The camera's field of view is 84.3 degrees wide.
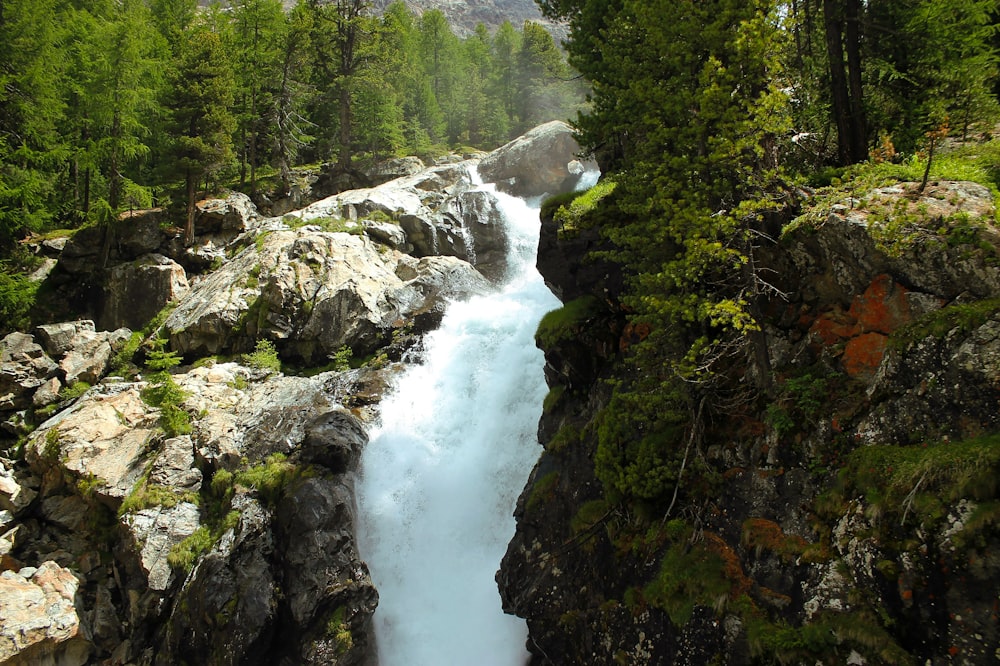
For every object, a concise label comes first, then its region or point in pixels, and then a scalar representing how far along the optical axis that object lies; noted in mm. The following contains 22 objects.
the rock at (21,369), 18609
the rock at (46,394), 18766
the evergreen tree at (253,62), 30453
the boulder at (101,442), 16031
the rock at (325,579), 13219
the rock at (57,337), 20281
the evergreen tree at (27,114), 21484
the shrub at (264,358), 20297
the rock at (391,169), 33719
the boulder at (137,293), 23297
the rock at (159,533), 14344
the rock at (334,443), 15781
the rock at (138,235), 24609
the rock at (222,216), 26203
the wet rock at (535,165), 36000
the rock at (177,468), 15875
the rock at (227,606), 12930
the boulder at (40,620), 13328
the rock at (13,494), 16078
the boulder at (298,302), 20906
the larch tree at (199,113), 24625
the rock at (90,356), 19859
